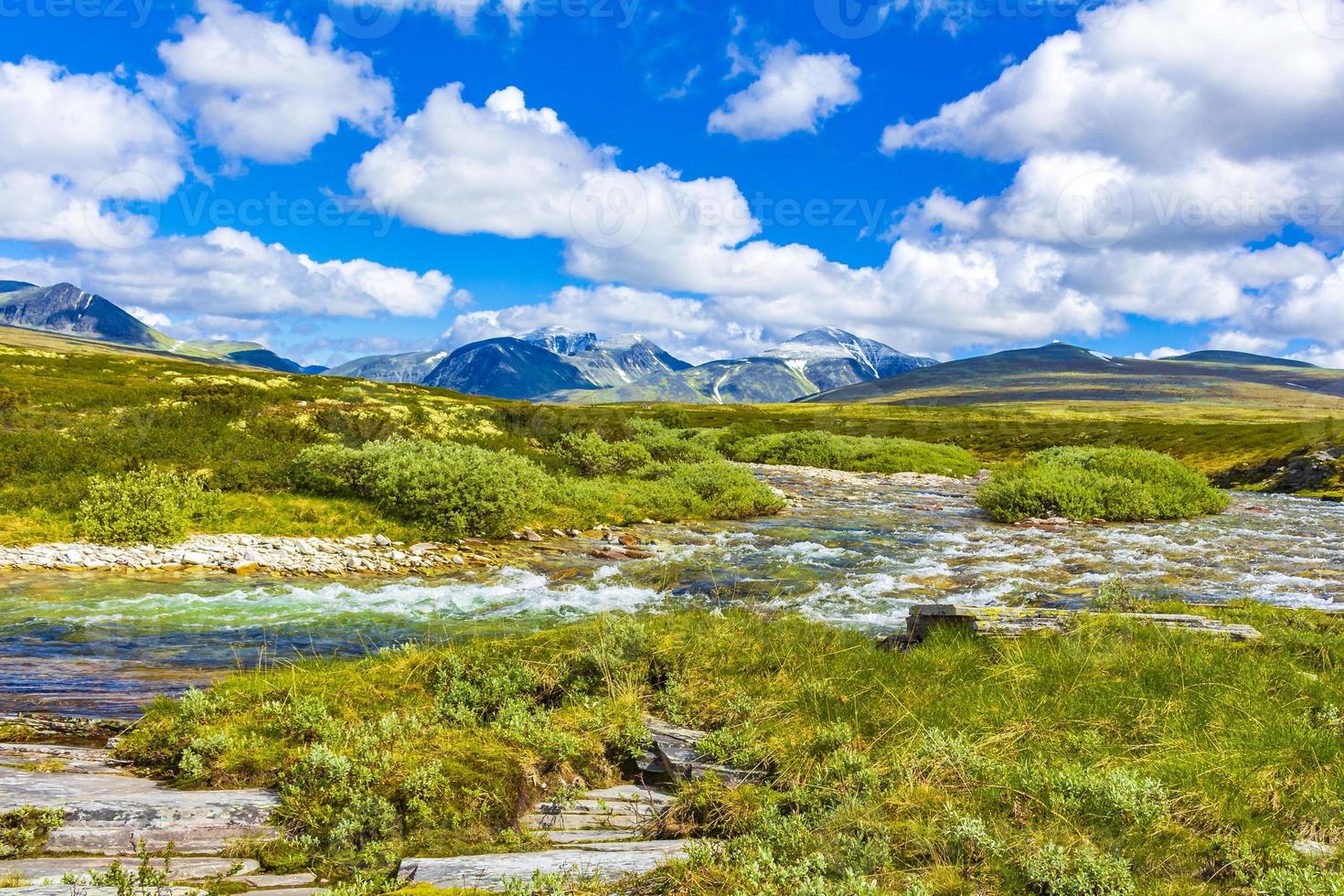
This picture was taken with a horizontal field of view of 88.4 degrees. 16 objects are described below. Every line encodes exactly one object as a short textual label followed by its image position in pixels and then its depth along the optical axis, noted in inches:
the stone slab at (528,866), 157.9
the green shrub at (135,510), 603.2
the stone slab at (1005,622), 350.9
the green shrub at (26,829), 163.6
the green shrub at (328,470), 759.7
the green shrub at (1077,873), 143.2
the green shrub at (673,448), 1374.3
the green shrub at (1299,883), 134.6
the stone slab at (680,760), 214.5
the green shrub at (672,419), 2175.7
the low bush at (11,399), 884.6
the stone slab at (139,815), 173.9
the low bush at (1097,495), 990.4
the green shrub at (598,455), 1130.7
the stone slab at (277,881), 161.8
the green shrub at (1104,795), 168.4
